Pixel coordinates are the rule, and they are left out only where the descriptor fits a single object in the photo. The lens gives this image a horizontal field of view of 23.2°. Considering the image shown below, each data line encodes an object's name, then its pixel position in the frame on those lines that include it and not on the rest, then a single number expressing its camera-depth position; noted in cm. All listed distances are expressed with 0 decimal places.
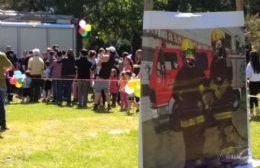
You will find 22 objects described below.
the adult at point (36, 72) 1939
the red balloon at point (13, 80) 1950
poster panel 721
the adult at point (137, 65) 1716
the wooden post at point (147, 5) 727
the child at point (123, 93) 1669
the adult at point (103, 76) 1731
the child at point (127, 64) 1776
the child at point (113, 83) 1747
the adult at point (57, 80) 1933
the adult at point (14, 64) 2062
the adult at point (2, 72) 1209
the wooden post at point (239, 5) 873
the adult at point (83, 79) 1831
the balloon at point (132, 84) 1446
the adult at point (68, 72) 1891
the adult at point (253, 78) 1524
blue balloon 1971
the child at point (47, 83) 2002
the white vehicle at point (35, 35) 2461
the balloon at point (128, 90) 1466
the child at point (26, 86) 1970
